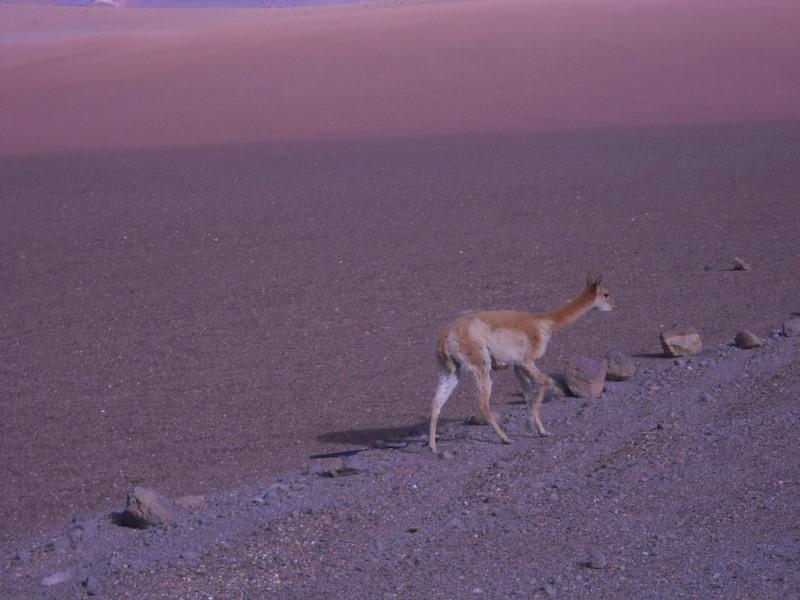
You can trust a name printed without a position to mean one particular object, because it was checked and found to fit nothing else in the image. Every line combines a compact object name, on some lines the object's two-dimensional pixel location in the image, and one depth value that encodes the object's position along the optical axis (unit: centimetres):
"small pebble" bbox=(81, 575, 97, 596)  1290
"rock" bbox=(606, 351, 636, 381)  2037
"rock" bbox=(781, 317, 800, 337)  2205
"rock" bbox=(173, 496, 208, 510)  1561
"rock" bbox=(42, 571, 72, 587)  1333
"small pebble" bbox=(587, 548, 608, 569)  1260
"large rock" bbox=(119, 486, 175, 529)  1480
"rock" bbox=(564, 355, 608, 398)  1934
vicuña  1653
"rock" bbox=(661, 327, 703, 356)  2198
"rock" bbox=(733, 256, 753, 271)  3116
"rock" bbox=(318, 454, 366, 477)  1622
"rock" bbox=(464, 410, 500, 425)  1852
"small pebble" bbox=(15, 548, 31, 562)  1419
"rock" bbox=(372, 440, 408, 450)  1761
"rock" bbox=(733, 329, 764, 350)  2141
